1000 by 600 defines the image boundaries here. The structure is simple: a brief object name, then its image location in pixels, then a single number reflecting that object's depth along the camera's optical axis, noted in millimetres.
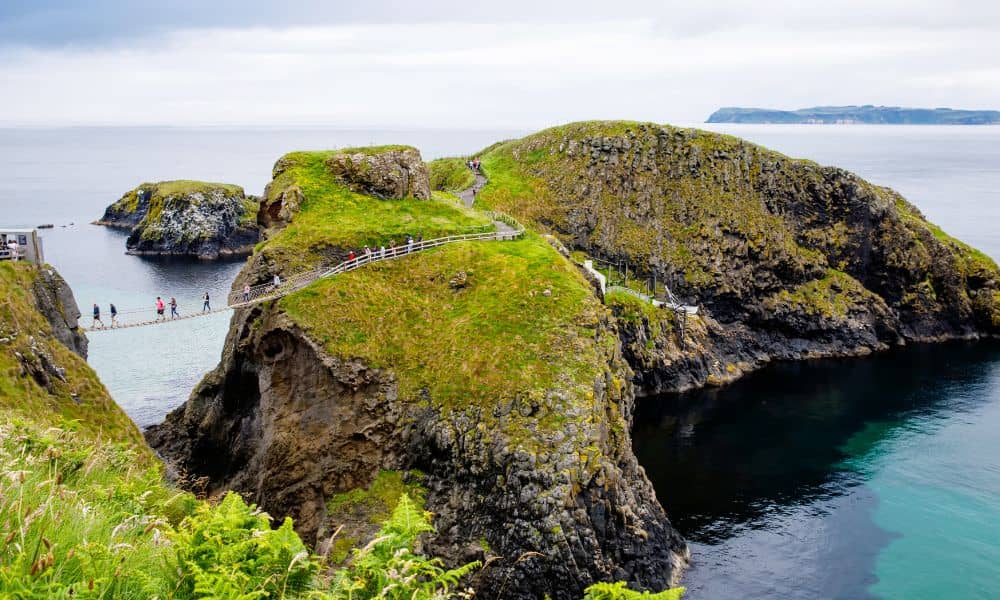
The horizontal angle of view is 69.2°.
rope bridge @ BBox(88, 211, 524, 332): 47875
